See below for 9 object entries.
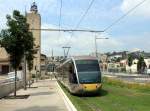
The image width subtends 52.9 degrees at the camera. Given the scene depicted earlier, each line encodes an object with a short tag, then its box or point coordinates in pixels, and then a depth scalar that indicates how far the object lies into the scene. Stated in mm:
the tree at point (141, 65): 46856
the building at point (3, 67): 44137
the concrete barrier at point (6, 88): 10899
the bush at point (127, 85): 13342
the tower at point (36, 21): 43267
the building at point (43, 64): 46864
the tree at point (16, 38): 10684
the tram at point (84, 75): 10797
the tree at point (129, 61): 53790
